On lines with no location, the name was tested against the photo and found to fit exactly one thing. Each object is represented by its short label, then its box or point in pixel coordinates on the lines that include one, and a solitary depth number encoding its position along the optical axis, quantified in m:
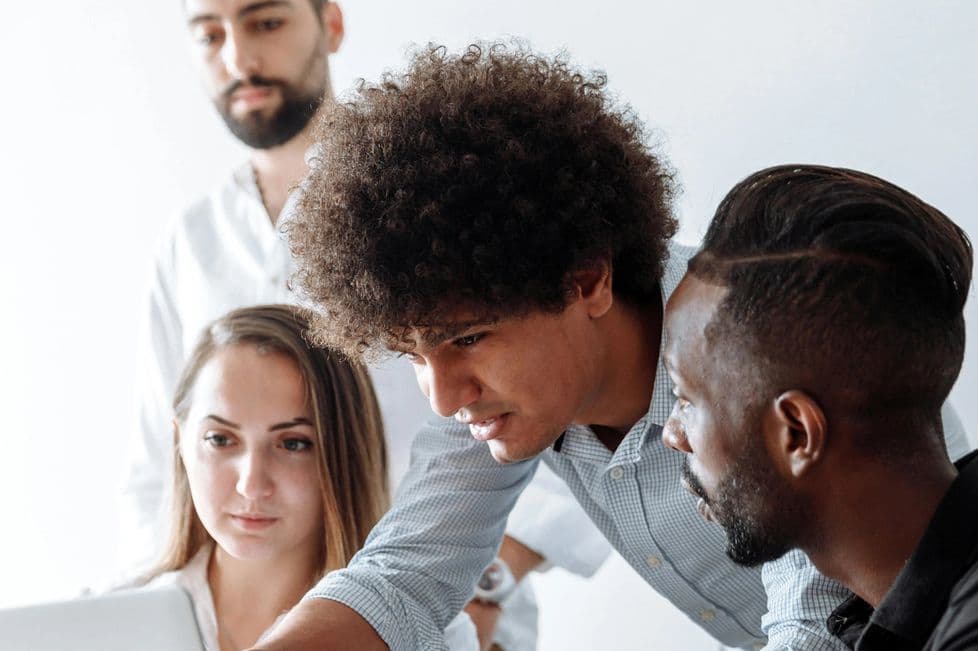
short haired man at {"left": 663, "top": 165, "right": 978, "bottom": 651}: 1.37
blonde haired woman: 1.94
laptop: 1.44
